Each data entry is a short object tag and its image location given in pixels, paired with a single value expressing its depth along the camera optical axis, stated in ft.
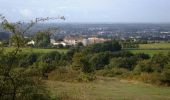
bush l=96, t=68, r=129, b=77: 116.33
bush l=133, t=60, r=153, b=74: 115.27
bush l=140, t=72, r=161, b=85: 88.87
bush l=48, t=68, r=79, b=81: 88.55
